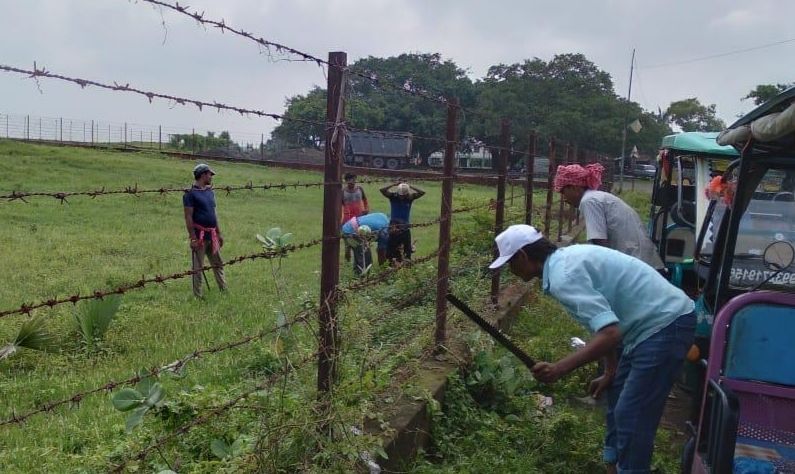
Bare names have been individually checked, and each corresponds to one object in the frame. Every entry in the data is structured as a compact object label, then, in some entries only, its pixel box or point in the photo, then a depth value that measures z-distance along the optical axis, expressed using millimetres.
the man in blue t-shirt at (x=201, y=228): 7879
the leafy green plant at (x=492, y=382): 4523
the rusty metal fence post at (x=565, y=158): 10682
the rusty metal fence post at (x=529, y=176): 7512
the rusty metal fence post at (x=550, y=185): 9109
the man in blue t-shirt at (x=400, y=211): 8242
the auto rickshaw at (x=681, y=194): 6734
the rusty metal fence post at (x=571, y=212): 12159
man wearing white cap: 2928
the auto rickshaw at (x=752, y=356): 2885
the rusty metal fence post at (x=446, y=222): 4504
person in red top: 9148
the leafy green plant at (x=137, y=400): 2539
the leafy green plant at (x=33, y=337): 4969
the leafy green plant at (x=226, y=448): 2820
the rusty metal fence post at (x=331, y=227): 2863
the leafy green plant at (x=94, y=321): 5633
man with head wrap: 4848
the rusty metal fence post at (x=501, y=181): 6043
